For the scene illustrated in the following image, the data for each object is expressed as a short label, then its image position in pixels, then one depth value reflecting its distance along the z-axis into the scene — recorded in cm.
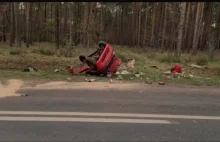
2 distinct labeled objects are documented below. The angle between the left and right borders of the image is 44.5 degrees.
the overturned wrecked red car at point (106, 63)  942
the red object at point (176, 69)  1049
